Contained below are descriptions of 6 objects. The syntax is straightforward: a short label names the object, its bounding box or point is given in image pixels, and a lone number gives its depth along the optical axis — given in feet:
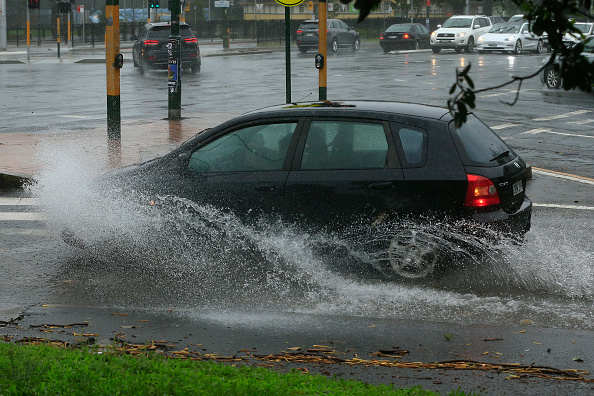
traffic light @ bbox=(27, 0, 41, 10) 131.54
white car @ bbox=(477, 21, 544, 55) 135.03
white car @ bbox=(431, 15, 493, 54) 143.02
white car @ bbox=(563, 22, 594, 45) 111.34
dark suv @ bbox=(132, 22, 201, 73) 100.78
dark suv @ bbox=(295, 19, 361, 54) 147.54
